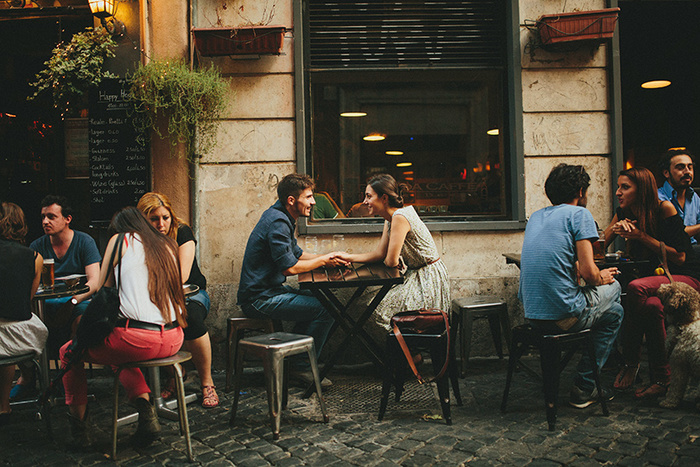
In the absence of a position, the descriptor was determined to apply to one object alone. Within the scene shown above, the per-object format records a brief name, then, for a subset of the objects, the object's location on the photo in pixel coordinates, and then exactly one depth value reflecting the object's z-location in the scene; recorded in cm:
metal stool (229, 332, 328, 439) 340
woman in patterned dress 439
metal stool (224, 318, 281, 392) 431
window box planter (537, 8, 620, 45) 510
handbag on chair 373
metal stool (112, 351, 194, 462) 313
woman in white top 312
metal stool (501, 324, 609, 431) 345
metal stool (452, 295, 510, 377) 458
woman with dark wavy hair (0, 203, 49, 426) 354
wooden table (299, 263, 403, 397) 396
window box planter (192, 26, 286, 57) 508
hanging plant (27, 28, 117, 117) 508
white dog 357
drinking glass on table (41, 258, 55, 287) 392
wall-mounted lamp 524
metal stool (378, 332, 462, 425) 360
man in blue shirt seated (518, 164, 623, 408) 359
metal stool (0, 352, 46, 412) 352
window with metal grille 560
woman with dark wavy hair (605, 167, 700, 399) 399
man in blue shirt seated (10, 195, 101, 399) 446
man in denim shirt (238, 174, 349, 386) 434
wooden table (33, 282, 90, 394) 379
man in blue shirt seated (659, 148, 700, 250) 477
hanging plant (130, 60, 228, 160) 500
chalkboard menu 526
